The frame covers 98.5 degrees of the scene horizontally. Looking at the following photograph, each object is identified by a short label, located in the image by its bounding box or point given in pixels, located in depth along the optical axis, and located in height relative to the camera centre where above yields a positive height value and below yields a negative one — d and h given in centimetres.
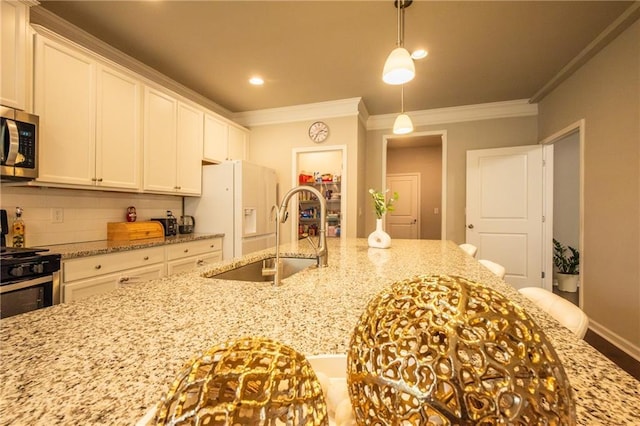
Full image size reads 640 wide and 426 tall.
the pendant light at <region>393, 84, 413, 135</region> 240 +78
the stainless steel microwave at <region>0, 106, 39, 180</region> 162 +40
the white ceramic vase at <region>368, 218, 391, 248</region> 201 -20
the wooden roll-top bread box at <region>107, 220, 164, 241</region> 245 -18
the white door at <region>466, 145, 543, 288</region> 345 +6
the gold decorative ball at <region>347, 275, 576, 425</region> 21 -12
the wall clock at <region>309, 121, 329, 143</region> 383 +114
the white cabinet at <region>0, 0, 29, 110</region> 164 +95
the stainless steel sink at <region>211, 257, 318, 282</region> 141 -33
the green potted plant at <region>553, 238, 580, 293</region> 374 -75
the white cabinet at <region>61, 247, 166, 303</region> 176 -44
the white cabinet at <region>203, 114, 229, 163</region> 329 +91
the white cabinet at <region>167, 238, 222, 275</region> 251 -43
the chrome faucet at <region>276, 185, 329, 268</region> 126 -2
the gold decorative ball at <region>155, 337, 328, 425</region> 20 -14
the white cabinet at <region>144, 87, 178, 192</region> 257 +69
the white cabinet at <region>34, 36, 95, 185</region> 184 +70
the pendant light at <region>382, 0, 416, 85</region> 155 +83
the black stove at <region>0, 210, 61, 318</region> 141 -38
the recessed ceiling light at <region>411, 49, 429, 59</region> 252 +148
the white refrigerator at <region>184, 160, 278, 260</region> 318 +7
